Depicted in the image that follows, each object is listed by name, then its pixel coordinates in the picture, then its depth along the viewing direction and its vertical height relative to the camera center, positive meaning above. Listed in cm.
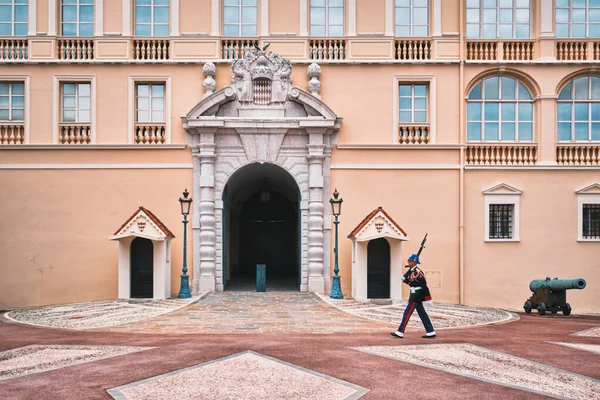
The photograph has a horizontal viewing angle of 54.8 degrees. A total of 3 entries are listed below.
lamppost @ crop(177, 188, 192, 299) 1825 -141
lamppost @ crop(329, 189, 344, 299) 1814 -175
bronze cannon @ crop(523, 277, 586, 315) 1663 -258
